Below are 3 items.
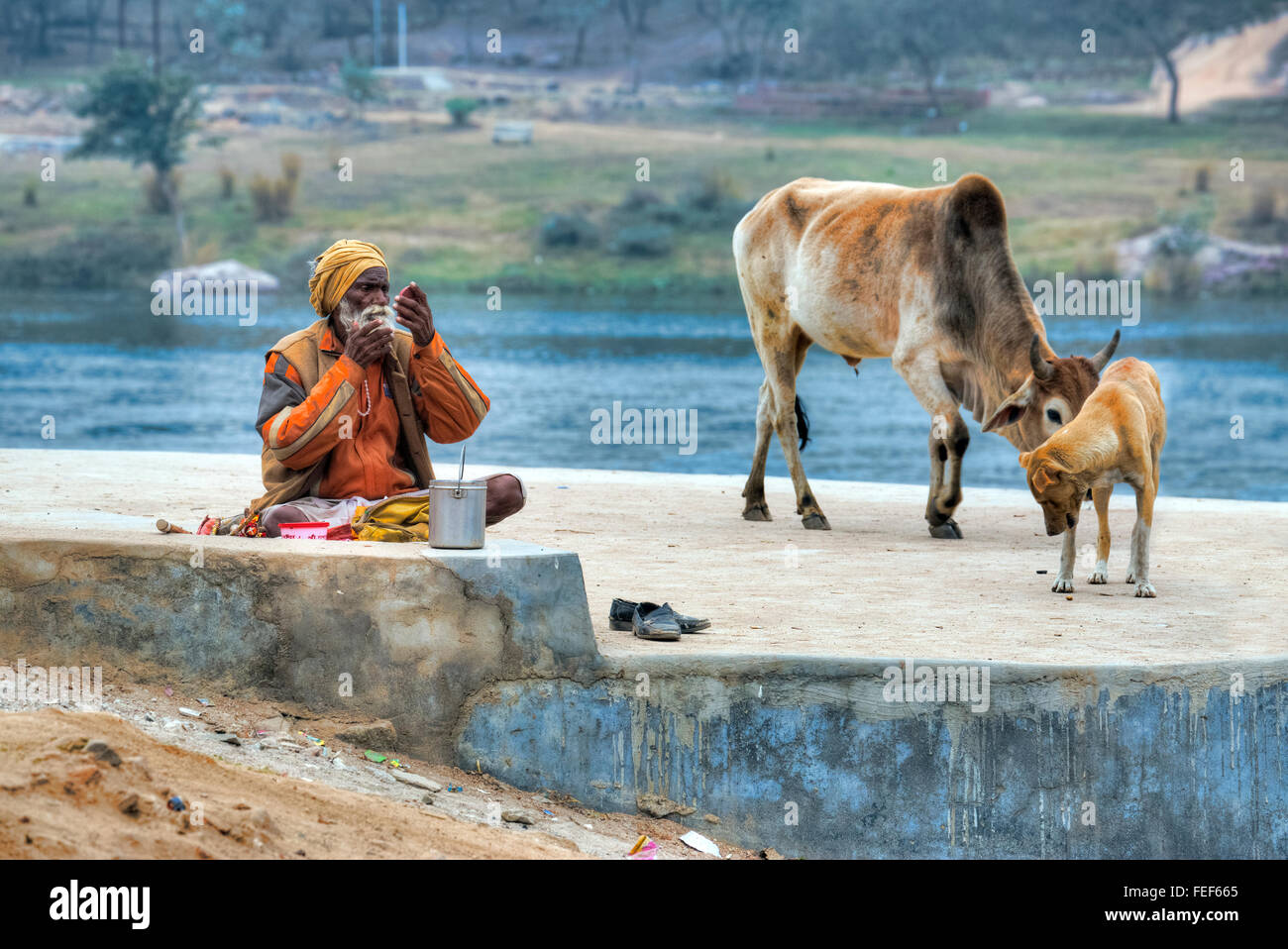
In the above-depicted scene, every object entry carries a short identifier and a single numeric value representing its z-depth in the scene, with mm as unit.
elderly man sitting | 5953
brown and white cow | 9172
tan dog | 7090
